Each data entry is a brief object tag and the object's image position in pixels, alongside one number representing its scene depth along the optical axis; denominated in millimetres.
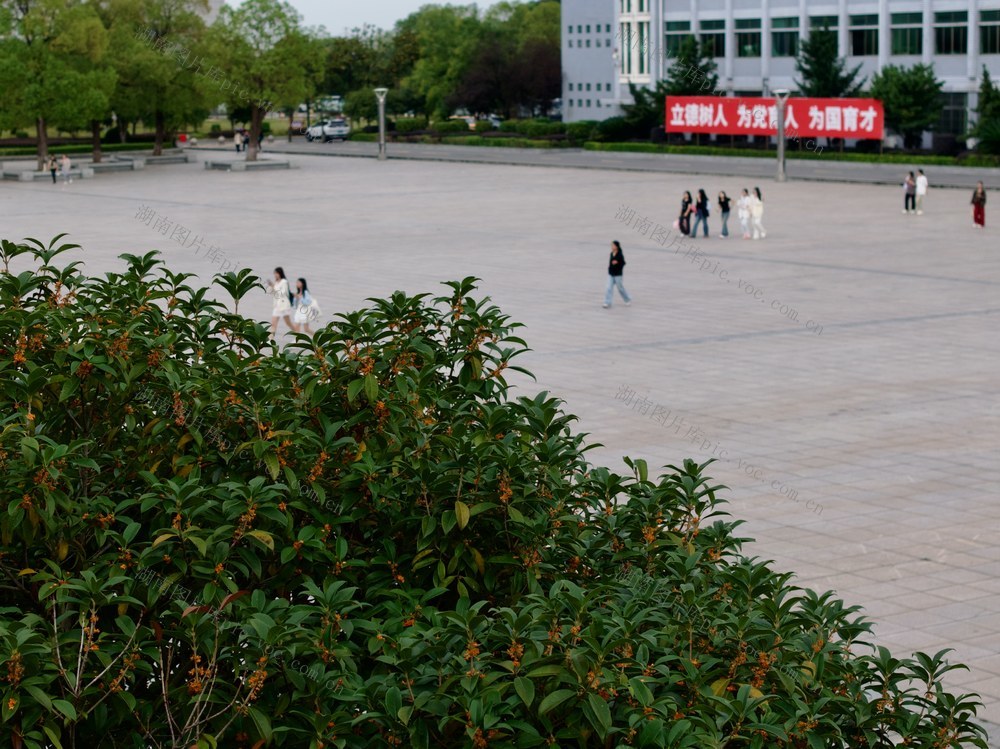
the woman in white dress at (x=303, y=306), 21672
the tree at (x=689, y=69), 69750
